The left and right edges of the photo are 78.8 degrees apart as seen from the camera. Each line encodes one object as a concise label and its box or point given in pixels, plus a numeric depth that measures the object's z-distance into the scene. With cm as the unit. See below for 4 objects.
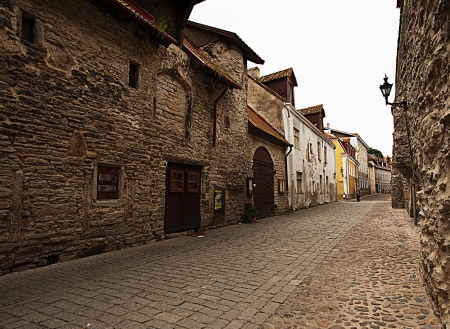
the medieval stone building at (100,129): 475
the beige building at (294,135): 1725
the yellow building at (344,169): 3343
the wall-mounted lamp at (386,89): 879
